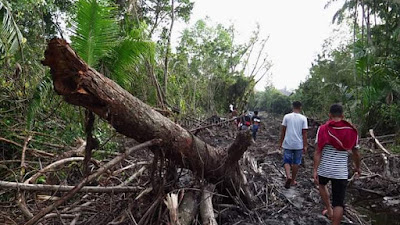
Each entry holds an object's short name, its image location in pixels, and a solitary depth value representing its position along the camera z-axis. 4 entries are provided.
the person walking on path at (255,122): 11.86
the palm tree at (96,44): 5.52
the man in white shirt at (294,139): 5.50
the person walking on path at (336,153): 3.64
